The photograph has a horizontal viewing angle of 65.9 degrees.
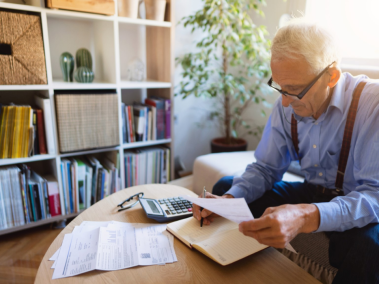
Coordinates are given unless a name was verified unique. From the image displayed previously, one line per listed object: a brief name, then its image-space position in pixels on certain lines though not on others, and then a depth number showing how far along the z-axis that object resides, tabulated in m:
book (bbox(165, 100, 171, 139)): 1.94
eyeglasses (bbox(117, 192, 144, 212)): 1.07
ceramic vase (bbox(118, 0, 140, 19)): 1.64
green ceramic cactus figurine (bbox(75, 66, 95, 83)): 1.65
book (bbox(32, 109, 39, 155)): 1.55
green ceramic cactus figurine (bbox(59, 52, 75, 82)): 1.66
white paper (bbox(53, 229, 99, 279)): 0.73
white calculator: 0.98
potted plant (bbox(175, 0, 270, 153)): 1.90
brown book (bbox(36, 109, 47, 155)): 1.57
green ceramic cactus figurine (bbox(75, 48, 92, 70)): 1.72
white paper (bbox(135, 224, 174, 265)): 0.79
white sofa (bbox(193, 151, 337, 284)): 1.11
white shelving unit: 1.56
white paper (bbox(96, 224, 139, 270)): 0.76
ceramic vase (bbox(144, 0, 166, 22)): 1.72
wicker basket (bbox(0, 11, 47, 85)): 1.38
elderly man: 0.77
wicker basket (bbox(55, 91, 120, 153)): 1.58
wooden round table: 0.72
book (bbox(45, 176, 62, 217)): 1.66
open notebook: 0.78
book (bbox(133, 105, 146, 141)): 1.86
